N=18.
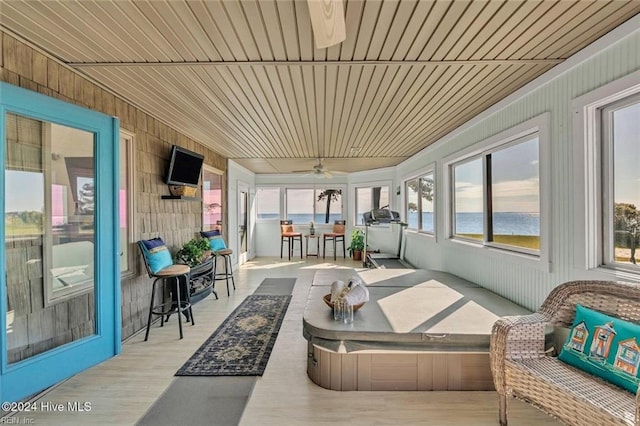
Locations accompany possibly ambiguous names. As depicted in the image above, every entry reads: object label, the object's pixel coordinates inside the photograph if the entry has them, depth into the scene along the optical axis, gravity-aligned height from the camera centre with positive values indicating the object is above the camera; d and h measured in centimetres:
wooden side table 928 -88
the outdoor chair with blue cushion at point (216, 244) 523 -59
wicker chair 156 -102
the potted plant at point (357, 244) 874 -97
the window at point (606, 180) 213 +24
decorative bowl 268 -86
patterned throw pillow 168 -85
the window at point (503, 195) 307 +20
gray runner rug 206 -146
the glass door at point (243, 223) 794 -30
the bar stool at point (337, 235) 910 -71
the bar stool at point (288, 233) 913 -67
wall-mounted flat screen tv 418 +71
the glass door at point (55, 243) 217 -26
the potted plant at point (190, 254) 428 -62
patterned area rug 270 -144
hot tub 235 -116
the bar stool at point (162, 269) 344 -69
